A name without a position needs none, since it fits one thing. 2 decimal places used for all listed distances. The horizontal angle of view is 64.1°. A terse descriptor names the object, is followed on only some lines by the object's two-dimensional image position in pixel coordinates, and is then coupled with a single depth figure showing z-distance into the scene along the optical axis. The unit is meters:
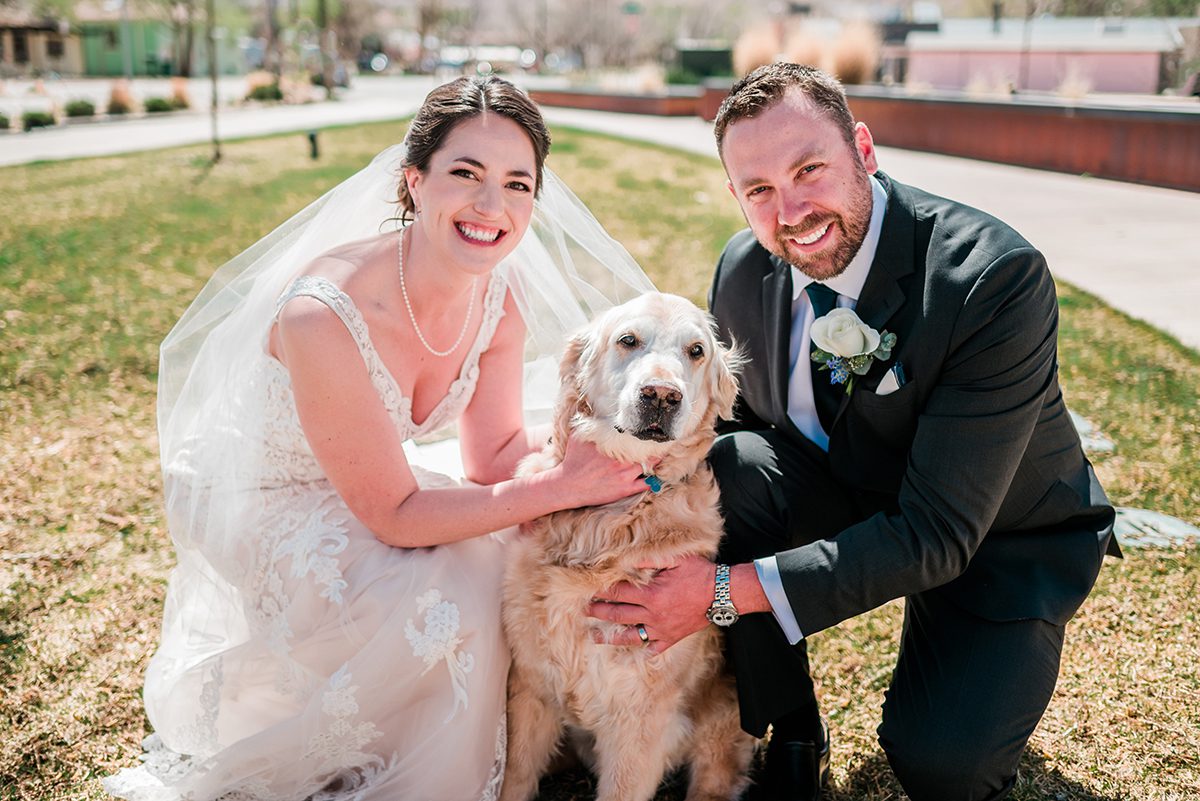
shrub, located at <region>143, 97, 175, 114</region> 29.86
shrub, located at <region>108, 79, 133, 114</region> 28.92
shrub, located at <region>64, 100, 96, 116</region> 26.77
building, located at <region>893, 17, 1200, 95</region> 17.30
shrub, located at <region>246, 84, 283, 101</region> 36.00
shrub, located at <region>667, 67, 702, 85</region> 29.36
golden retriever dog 2.80
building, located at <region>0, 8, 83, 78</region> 58.66
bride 2.85
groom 2.62
